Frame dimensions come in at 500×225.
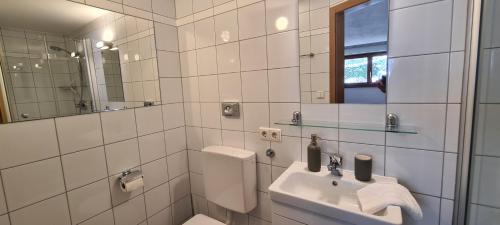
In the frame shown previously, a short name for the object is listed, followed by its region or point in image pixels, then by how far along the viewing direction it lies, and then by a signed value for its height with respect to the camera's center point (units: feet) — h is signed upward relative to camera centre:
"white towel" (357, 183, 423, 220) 2.73 -1.55
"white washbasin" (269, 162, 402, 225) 2.63 -1.64
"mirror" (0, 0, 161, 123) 3.25 +0.65
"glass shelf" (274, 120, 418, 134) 3.15 -0.71
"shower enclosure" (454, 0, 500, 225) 2.60 -0.63
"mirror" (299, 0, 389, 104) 3.31 +0.54
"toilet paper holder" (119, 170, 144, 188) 4.37 -1.71
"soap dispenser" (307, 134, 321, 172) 3.78 -1.24
